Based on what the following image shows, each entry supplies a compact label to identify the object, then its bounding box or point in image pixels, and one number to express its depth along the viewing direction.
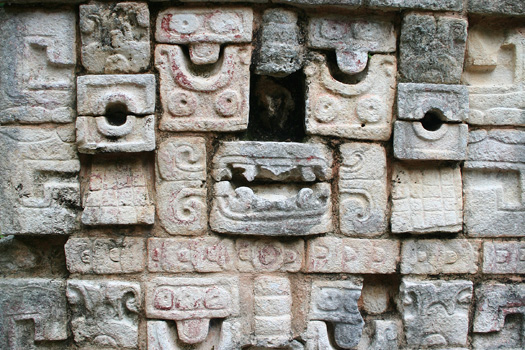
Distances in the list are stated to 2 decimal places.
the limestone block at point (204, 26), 2.41
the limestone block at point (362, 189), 2.52
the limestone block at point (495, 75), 2.58
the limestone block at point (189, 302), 2.46
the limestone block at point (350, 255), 2.52
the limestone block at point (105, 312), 2.46
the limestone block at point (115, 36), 2.38
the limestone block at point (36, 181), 2.42
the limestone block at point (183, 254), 2.46
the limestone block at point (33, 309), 2.47
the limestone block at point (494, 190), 2.59
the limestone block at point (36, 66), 2.42
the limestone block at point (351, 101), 2.49
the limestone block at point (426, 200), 2.53
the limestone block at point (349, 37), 2.48
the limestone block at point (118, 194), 2.42
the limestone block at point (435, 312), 2.55
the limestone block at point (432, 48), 2.48
